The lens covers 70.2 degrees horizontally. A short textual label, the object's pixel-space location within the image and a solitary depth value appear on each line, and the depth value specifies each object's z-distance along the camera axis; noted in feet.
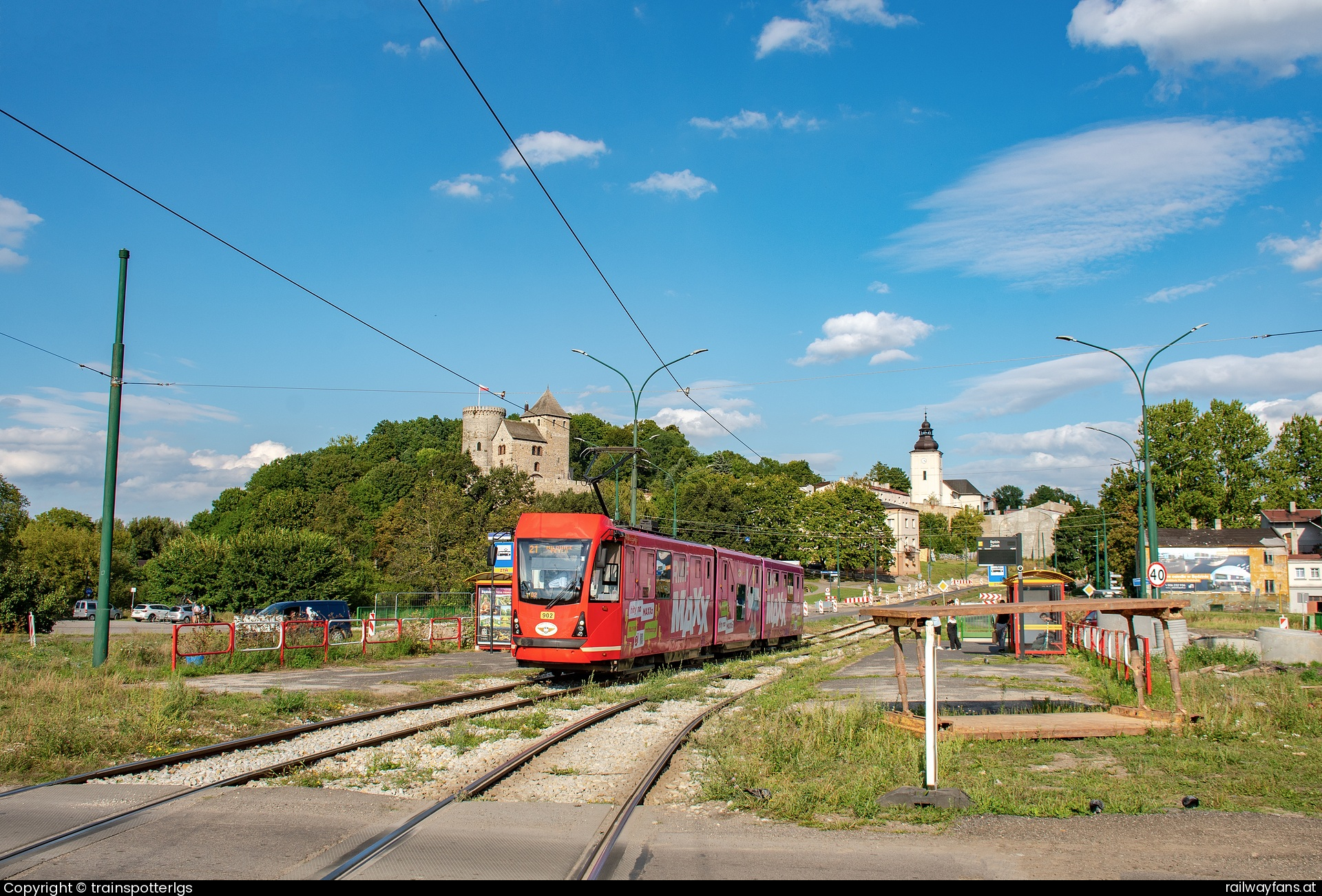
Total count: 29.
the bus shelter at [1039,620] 83.10
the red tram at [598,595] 53.11
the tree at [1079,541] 305.73
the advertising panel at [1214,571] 241.76
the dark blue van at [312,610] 107.55
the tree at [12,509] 249.96
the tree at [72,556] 237.45
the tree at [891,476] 615.57
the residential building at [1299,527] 251.60
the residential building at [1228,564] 239.50
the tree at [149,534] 348.59
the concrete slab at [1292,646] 70.33
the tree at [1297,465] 265.34
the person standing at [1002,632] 89.71
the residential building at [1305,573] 217.36
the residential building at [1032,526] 476.95
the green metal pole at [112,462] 54.54
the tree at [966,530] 502.38
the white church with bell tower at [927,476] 570.05
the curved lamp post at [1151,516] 90.31
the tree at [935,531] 495.00
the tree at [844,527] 313.12
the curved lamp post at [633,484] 80.26
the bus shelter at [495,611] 79.92
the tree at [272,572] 166.30
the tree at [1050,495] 628.69
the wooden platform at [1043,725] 34.40
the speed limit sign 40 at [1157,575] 79.77
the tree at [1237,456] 263.90
